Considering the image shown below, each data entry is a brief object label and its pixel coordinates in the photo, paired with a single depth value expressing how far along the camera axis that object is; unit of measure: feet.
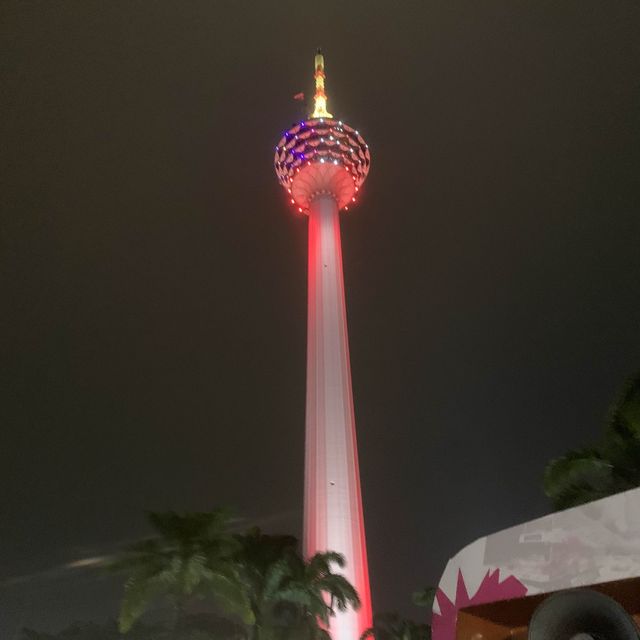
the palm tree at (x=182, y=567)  77.61
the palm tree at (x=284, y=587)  83.45
